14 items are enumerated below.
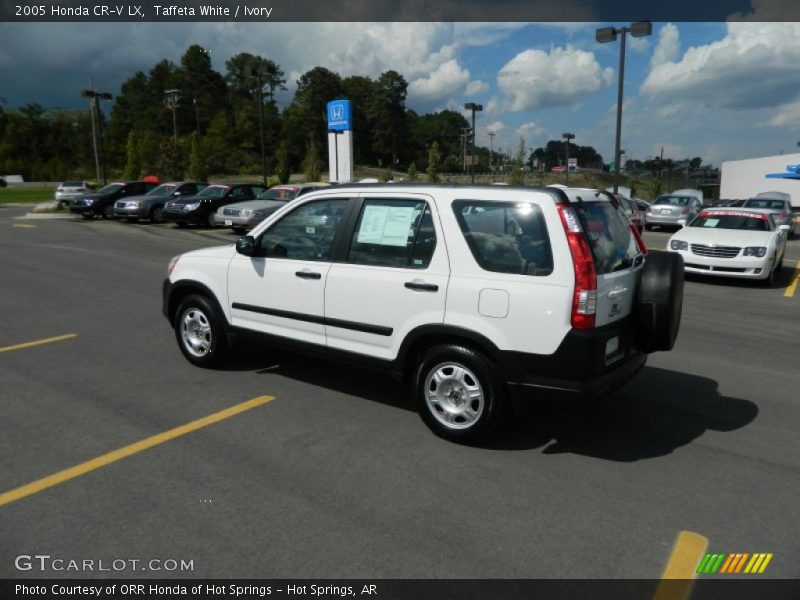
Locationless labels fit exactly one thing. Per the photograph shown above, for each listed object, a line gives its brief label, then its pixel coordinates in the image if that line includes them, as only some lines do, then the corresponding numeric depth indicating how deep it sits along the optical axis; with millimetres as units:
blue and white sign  27031
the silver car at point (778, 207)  20828
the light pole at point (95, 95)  41656
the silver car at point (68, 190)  32681
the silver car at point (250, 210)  18391
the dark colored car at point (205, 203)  21266
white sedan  11086
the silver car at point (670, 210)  23547
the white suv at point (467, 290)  3801
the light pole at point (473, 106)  38781
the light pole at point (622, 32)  22922
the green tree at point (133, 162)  56528
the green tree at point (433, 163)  44500
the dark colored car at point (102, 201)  25109
